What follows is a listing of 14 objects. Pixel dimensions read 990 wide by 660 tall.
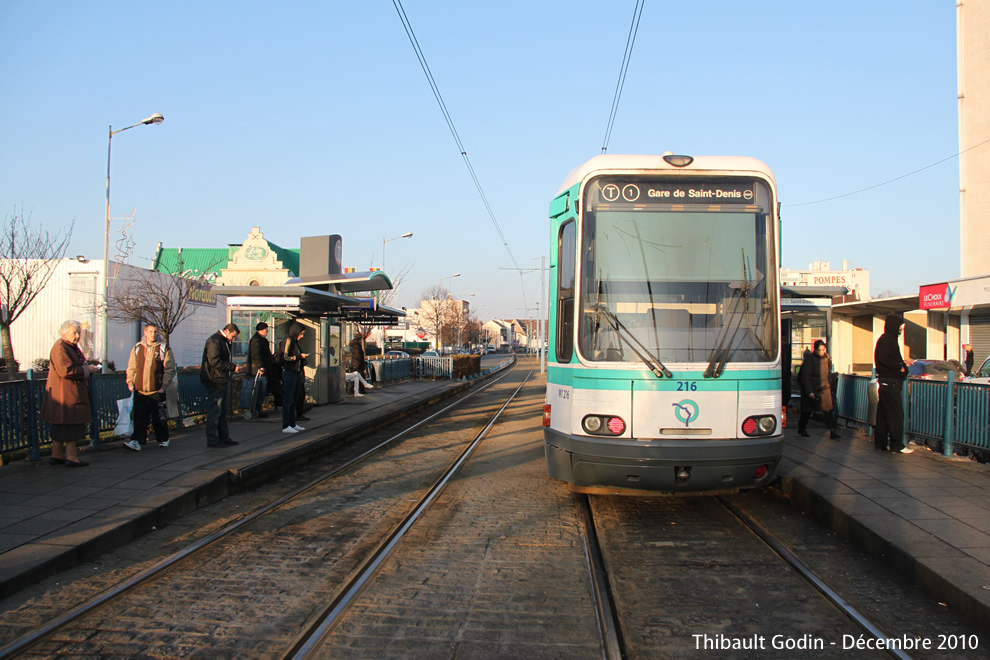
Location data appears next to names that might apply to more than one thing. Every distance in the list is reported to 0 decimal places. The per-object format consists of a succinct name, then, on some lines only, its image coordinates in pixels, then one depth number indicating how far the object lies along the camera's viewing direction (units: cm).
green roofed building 5203
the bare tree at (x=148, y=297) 2844
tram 562
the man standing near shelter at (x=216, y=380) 880
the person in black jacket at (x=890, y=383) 859
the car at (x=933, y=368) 1488
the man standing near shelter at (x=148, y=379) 847
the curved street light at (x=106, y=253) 2180
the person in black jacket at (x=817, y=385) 1045
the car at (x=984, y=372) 1432
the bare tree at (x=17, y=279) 2450
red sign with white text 2009
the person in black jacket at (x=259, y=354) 1102
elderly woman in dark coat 714
